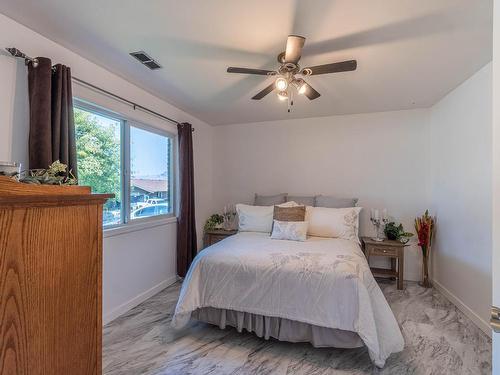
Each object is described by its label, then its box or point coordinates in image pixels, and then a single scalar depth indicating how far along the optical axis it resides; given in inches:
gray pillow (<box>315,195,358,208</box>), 144.8
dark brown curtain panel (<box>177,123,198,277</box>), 141.9
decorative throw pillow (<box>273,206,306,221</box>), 132.7
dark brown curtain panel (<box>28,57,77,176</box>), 72.7
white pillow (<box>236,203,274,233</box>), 141.3
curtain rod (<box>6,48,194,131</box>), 69.8
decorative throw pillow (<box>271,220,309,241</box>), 121.1
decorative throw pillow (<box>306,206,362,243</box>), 128.3
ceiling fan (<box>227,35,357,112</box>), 70.9
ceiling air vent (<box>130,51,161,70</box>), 87.1
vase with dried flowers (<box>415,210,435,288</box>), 134.7
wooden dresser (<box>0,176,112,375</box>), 28.7
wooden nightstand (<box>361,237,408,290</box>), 132.6
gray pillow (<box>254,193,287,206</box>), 157.8
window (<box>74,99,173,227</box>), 97.3
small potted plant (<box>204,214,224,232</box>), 168.9
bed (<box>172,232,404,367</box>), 75.2
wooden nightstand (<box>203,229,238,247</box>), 159.0
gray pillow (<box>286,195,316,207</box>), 153.2
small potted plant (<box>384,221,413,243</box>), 139.1
